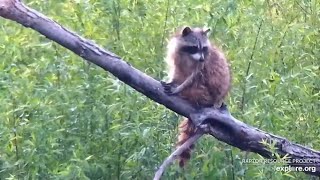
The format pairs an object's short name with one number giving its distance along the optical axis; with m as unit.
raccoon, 11.68
